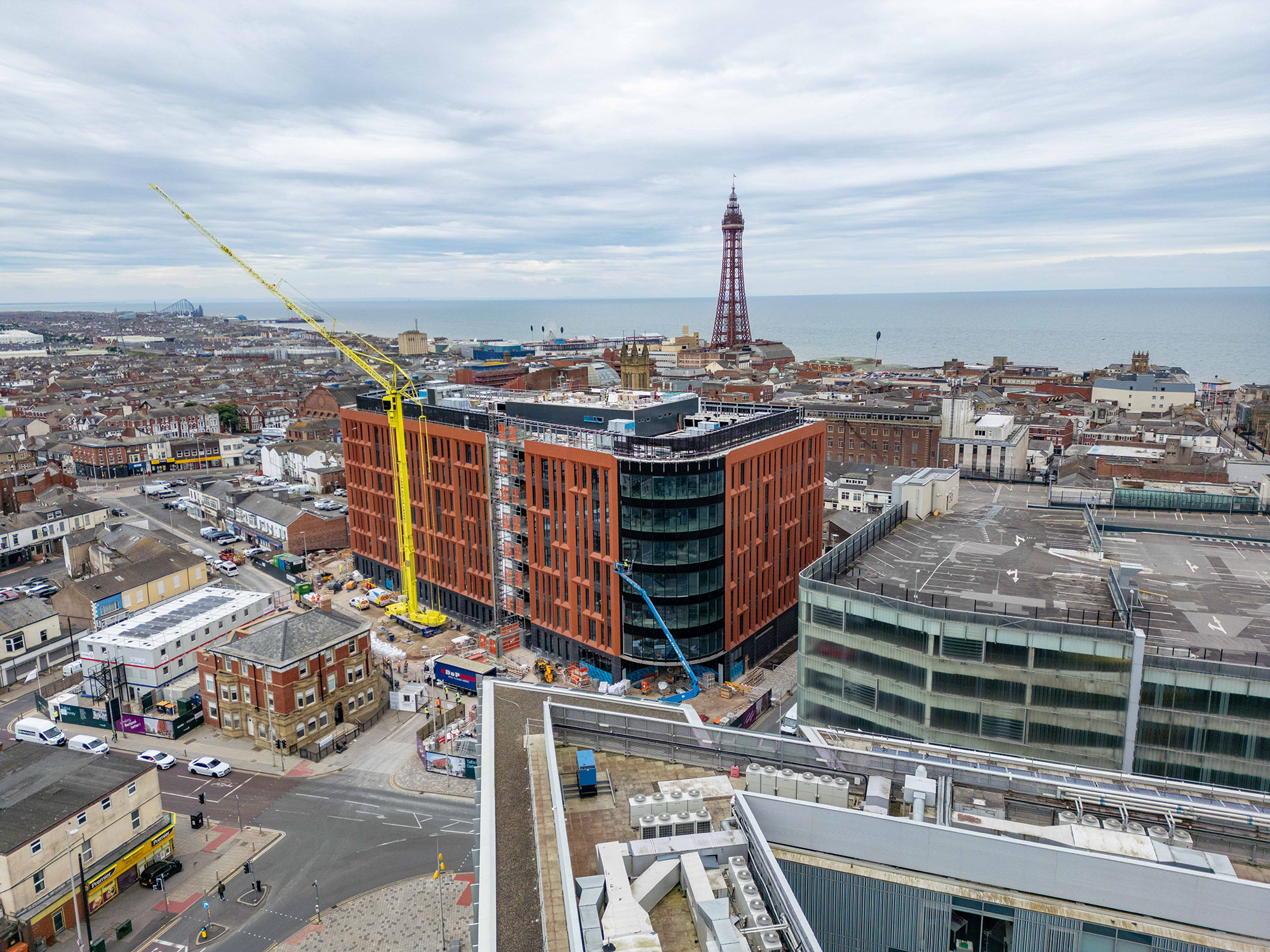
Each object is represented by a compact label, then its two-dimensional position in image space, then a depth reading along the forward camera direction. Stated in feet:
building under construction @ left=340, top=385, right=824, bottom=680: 212.84
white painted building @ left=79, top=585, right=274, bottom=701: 217.56
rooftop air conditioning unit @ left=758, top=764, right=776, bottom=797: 83.71
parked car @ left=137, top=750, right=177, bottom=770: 192.13
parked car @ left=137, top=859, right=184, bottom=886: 153.38
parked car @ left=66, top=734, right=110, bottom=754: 194.49
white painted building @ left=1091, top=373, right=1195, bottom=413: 575.79
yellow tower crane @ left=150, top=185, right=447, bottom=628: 278.26
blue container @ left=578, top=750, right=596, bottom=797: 85.92
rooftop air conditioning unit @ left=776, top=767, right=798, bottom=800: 83.35
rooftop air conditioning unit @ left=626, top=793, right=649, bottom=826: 80.02
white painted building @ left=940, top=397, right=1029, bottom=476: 410.52
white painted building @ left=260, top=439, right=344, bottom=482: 456.45
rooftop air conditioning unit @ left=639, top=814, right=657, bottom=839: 77.25
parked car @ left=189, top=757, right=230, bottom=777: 188.65
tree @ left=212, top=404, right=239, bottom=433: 646.74
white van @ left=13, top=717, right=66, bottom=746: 200.75
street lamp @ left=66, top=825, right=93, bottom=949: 136.05
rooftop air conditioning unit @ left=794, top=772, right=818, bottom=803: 82.74
